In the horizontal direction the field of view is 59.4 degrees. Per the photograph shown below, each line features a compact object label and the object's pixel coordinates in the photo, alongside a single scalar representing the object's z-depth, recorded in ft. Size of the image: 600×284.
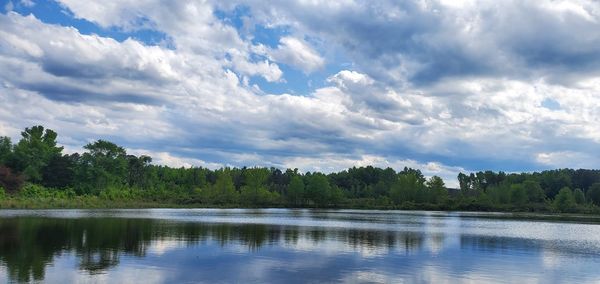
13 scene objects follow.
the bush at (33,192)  352.16
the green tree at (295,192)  543.80
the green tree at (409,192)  582.76
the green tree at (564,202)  517.55
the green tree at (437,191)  580.71
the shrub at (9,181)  330.95
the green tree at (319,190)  546.67
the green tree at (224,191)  507.26
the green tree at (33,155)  429.38
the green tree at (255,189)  517.96
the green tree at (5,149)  437.58
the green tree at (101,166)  466.70
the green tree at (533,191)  590.55
